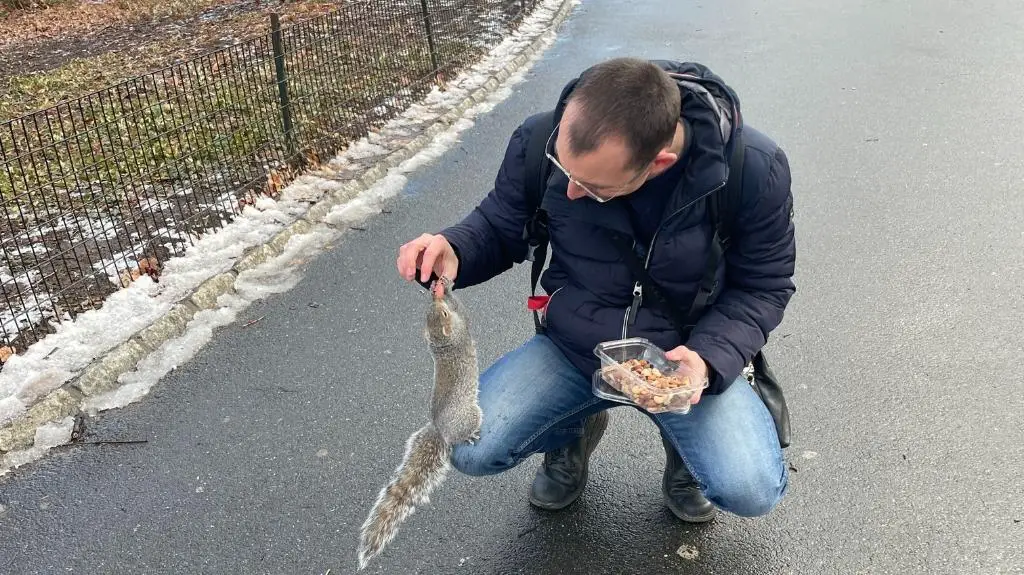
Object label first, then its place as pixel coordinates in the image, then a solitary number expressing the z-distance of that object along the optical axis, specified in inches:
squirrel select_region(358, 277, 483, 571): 94.5
